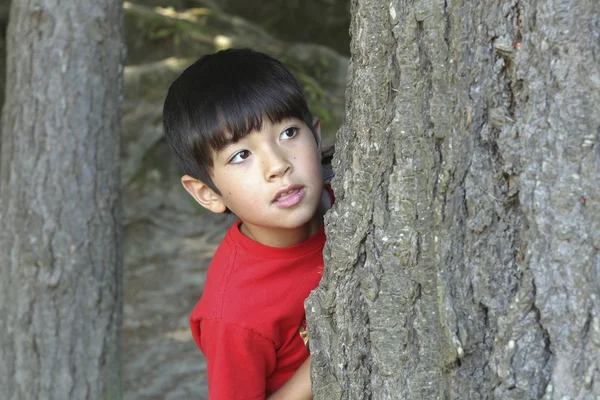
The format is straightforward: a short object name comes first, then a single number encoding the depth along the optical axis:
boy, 2.12
